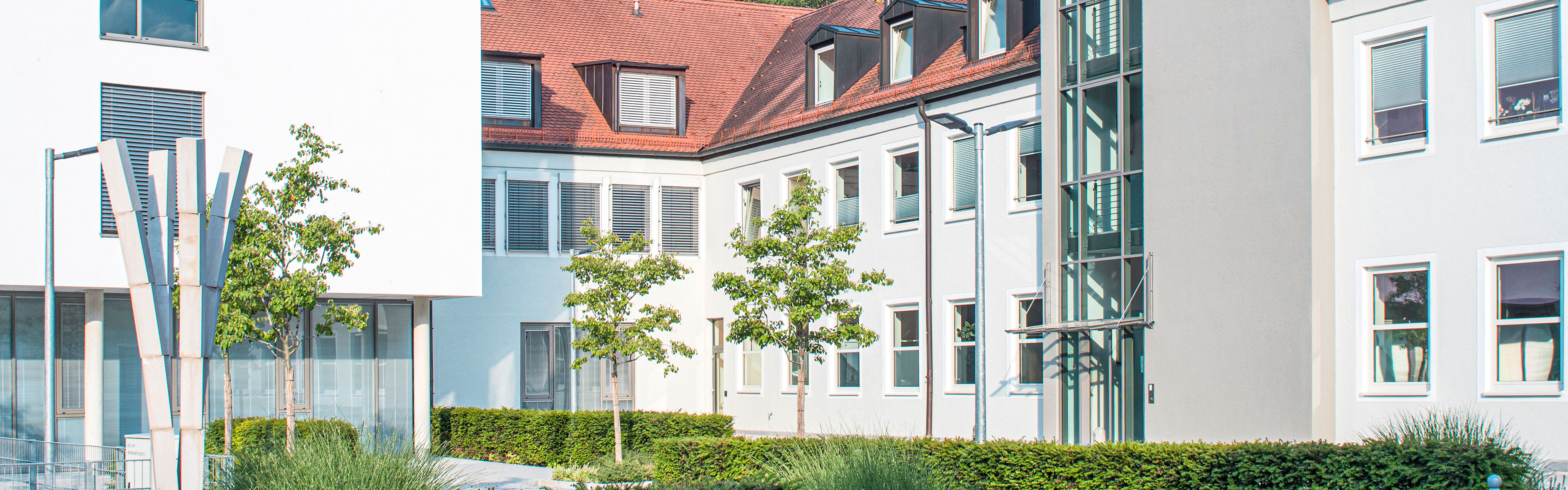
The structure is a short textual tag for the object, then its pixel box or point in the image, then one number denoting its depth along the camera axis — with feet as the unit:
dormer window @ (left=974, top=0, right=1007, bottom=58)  76.95
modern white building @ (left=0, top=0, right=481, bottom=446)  68.54
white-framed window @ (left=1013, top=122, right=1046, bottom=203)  72.54
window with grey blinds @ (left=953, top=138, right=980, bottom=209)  76.95
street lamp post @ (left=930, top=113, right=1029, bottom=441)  64.49
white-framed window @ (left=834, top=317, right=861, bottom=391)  85.92
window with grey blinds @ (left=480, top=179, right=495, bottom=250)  95.09
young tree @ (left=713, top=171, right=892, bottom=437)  71.67
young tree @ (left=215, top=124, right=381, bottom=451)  60.64
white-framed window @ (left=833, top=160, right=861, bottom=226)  86.53
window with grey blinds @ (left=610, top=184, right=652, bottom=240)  99.09
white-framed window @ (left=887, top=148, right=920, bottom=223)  81.61
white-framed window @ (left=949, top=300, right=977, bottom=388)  76.74
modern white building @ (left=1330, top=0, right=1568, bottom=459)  48.26
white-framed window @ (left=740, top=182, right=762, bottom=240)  96.02
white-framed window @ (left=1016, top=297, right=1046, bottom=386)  71.20
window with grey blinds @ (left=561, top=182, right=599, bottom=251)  97.71
